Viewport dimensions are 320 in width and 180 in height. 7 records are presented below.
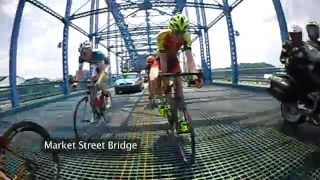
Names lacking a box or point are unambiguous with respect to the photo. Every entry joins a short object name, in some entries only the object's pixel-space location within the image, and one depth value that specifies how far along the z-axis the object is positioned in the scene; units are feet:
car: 37.43
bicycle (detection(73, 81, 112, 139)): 11.72
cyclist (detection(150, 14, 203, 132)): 7.91
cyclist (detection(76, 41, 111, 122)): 11.67
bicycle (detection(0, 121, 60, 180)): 4.72
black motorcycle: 8.55
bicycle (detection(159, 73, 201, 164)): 7.74
